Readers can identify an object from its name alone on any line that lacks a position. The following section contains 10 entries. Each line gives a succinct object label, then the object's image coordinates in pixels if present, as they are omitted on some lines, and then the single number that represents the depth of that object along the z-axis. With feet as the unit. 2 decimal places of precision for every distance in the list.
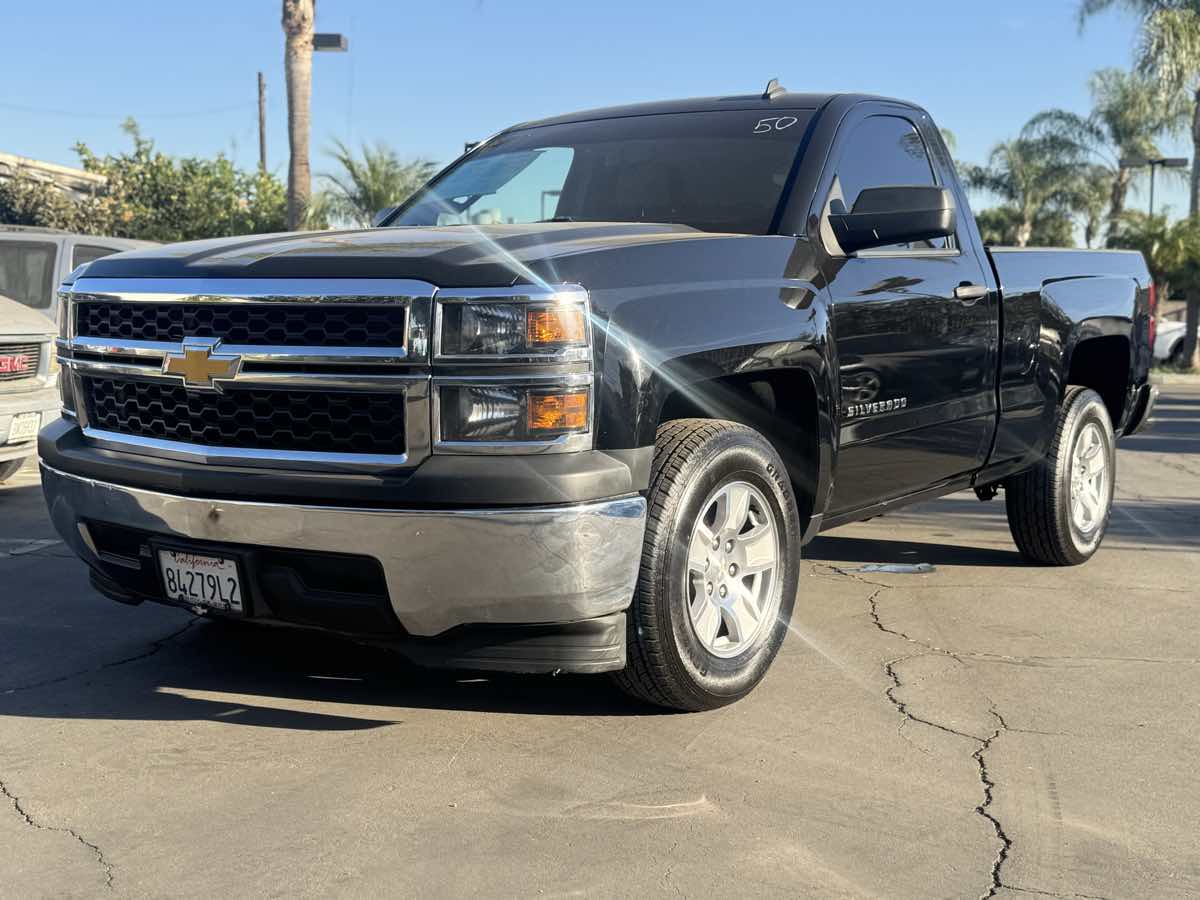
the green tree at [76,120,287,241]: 97.55
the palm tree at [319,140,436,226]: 89.97
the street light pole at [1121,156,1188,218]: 106.83
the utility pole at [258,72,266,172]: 148.36
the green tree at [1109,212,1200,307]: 94.58
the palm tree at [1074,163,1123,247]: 140.56
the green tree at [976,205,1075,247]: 153.86
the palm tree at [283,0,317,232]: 67.31
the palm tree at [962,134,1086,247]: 135.85
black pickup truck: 11.55
